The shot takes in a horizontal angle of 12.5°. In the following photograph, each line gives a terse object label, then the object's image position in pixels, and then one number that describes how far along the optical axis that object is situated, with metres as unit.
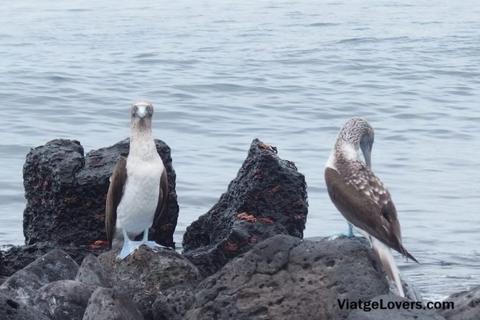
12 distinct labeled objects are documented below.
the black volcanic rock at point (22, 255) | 17.26
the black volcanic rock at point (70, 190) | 17.72
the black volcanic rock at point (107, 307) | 13.19
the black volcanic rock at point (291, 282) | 12.91
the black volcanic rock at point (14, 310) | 12.57
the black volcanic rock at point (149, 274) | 14.86
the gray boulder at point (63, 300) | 14.26
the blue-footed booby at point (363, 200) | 13.49
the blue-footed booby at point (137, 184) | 16.25
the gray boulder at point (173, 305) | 14.02
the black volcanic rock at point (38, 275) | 14.88
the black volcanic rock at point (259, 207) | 16.96
